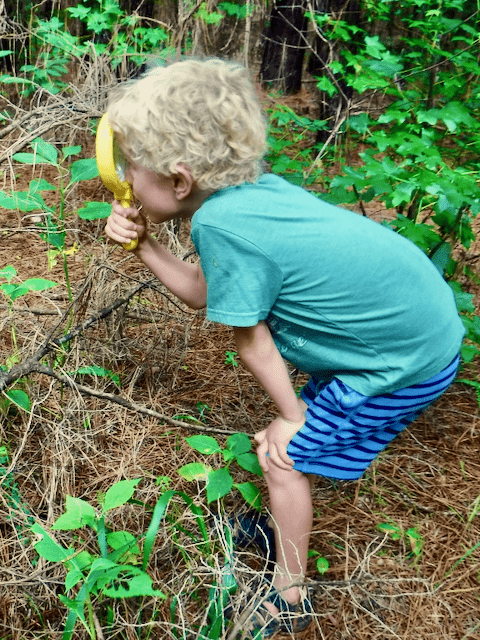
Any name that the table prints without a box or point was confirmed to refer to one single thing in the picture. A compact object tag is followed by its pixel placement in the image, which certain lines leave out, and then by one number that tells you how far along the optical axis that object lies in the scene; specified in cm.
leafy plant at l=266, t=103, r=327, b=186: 246
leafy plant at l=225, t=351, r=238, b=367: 264
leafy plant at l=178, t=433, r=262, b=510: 158
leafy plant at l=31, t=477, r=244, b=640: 134
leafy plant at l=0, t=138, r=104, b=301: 176
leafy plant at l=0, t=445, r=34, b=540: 171
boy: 131
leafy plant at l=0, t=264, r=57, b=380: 178
